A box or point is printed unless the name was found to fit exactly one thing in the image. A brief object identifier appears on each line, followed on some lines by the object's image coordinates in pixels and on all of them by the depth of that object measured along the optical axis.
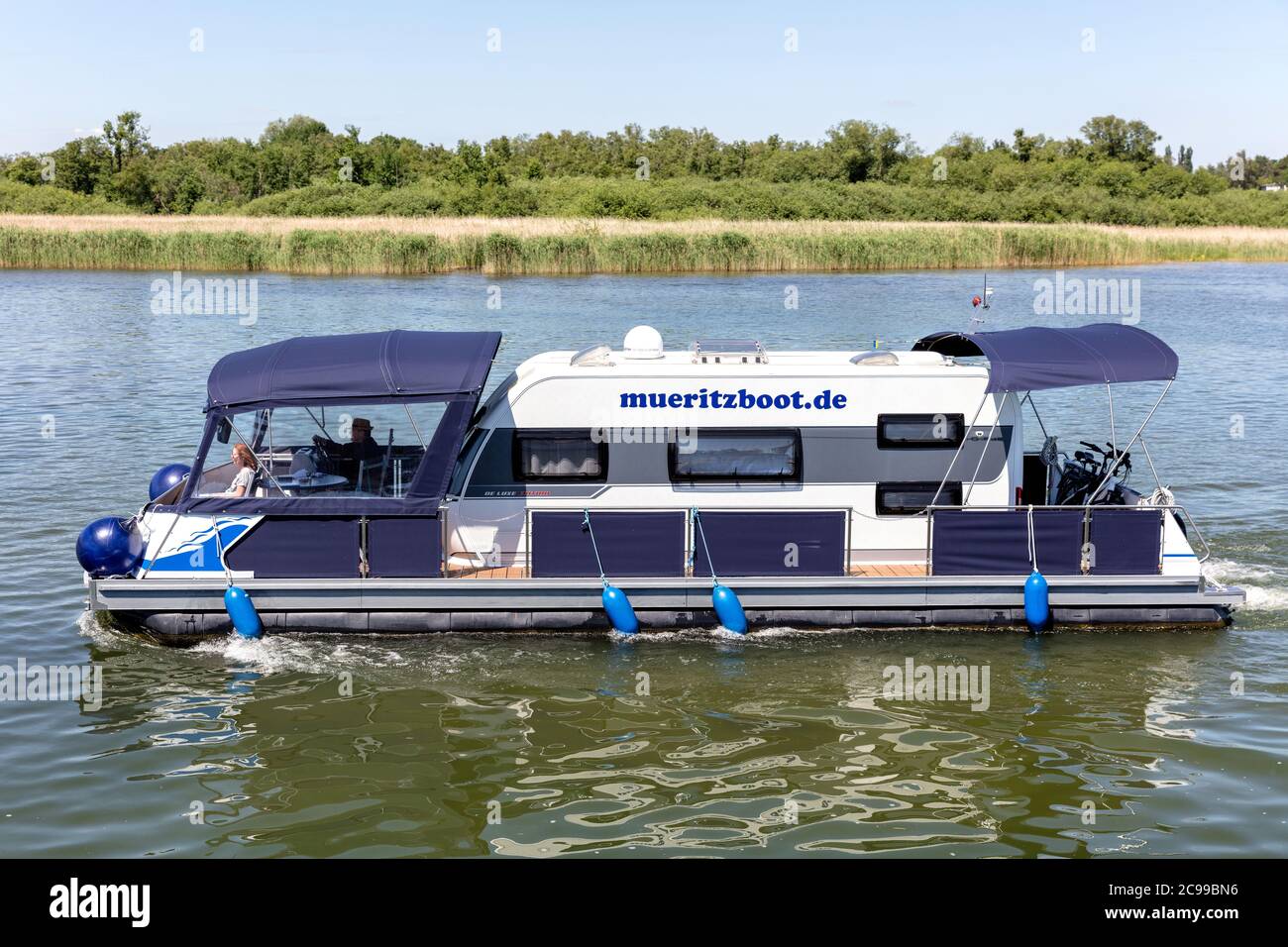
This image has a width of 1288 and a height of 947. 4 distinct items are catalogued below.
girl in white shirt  13.86
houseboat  13.60
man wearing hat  14.09
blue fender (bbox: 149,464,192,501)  16.06
